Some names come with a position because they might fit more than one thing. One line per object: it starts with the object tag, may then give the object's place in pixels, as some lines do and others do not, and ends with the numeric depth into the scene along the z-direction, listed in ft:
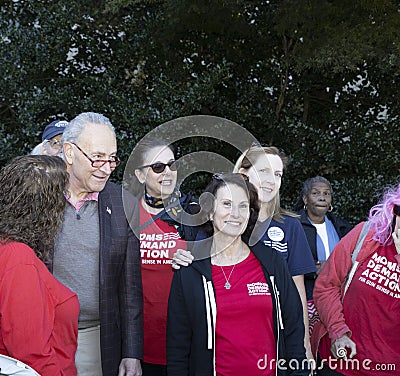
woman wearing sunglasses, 11.37
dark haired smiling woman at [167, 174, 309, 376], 8.97
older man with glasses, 9.22
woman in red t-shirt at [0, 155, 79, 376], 6.72
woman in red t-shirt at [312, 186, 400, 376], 9.46
